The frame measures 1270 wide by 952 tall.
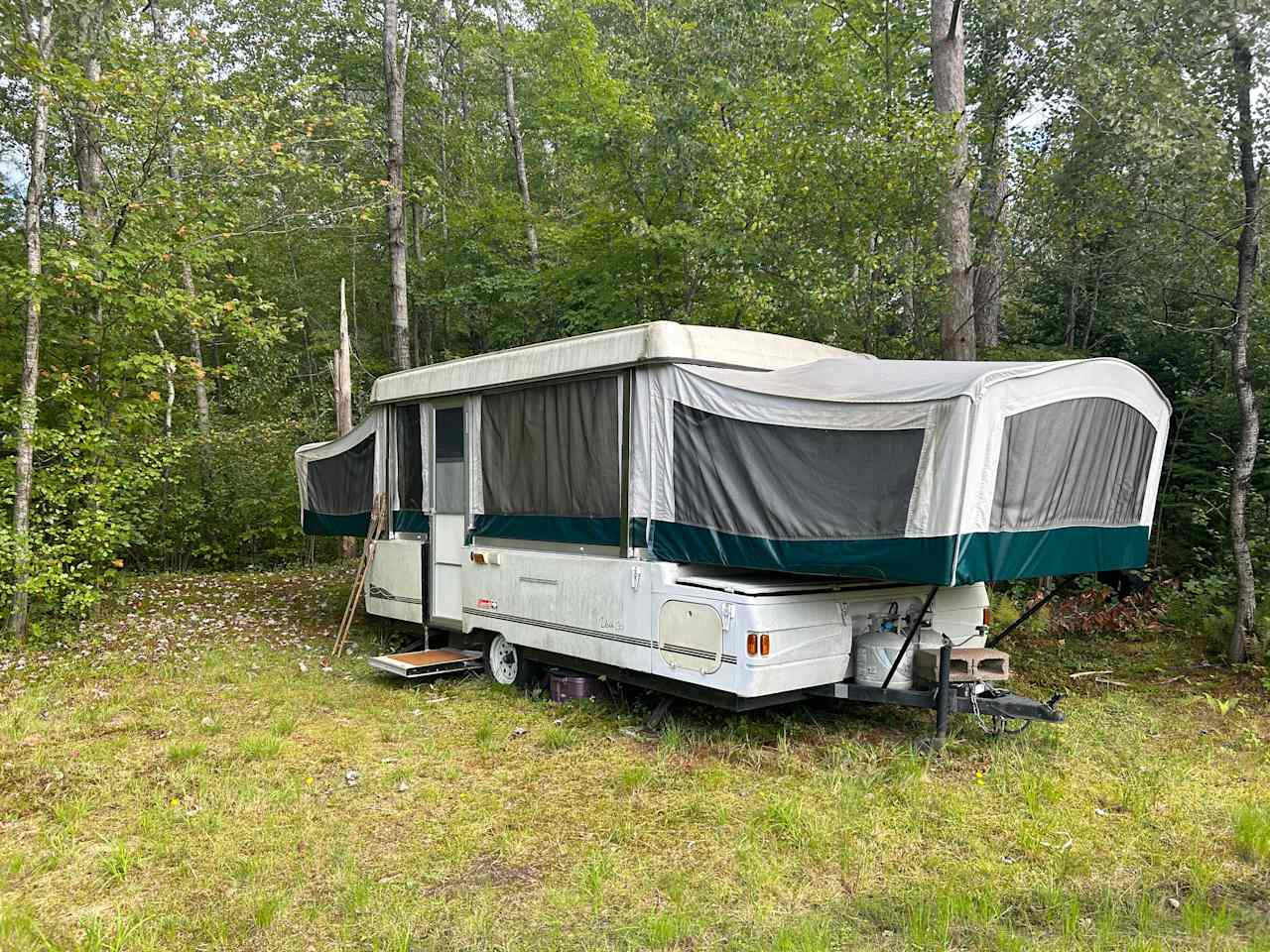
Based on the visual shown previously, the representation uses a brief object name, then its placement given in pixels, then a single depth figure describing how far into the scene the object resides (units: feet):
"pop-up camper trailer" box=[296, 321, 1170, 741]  14.98
